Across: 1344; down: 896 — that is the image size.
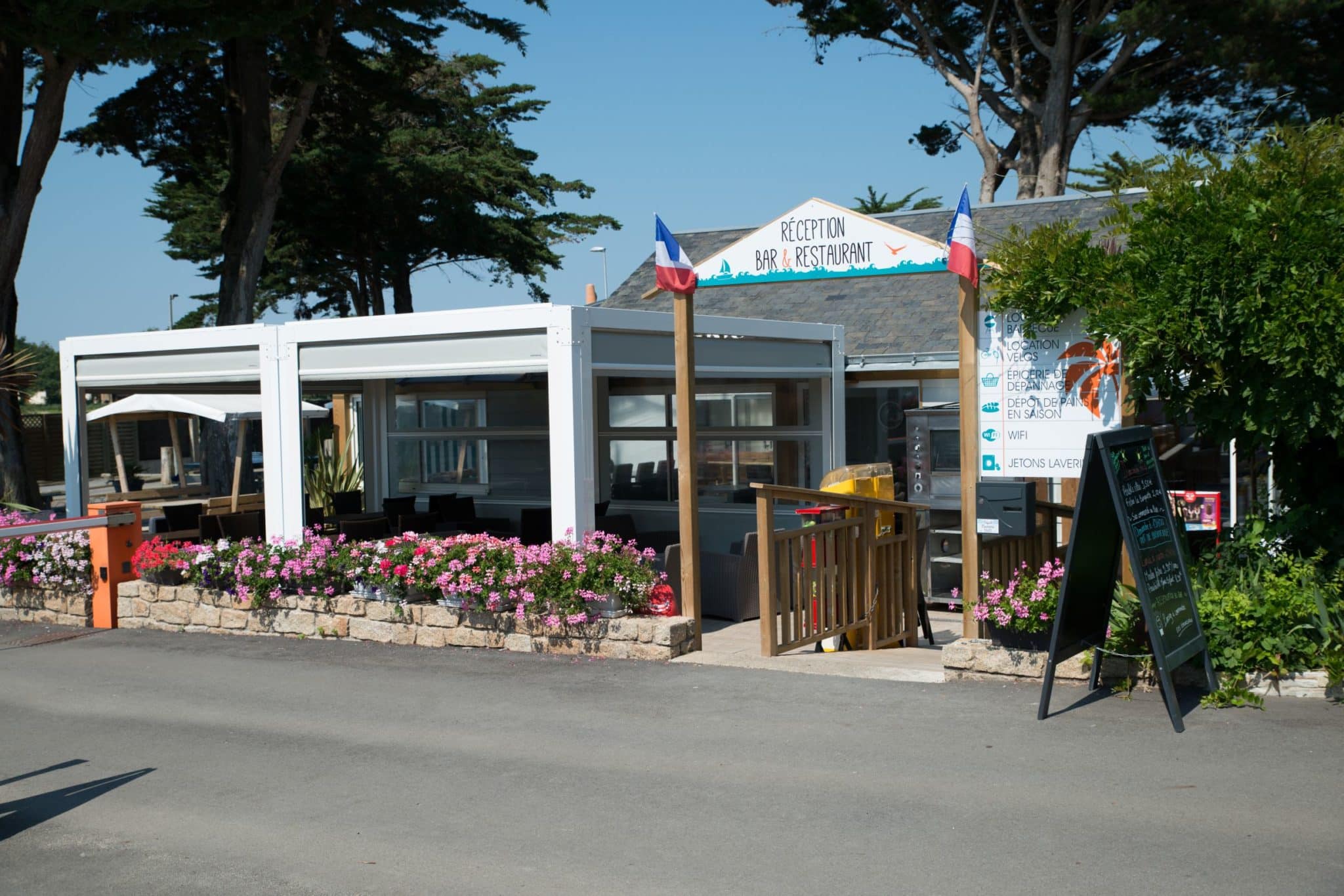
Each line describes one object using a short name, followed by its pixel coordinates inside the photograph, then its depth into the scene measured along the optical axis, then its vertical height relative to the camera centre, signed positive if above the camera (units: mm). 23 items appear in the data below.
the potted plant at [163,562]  10555 -758
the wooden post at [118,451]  25141 +444
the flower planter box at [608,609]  8609 -1009
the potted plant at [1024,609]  7031 -896
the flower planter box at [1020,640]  7168 -1086
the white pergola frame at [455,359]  9133 +903
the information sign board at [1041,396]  7441 +327
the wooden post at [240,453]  19344 +270
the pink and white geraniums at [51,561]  10977 -766
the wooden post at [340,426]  19953 +747
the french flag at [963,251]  7555 +1204
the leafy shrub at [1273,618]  6566 -911
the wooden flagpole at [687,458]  8734 +4
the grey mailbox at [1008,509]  7176 -332
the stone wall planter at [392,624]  8531 -1177
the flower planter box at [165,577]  10625 -881
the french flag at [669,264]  8625 +1349
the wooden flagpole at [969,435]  7758 +104
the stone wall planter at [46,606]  11031 -1167
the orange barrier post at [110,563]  10805 -768
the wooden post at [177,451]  26484 +453
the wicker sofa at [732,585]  11070 -1119
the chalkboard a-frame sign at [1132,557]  6172 -555
